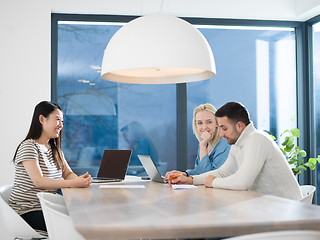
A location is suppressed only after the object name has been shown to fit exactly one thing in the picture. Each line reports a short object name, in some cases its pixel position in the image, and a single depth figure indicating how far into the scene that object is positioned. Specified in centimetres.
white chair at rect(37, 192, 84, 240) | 214
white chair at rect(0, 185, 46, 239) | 271
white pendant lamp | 235
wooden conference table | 158
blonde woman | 373
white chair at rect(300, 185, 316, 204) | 275
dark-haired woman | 302
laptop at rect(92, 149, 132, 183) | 358
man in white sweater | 278
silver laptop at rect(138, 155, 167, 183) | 347
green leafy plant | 488
